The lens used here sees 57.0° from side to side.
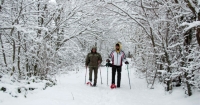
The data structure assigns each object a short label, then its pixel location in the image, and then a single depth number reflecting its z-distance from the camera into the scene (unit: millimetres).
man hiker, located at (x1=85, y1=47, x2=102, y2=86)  8188
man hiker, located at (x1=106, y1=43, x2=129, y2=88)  7723
